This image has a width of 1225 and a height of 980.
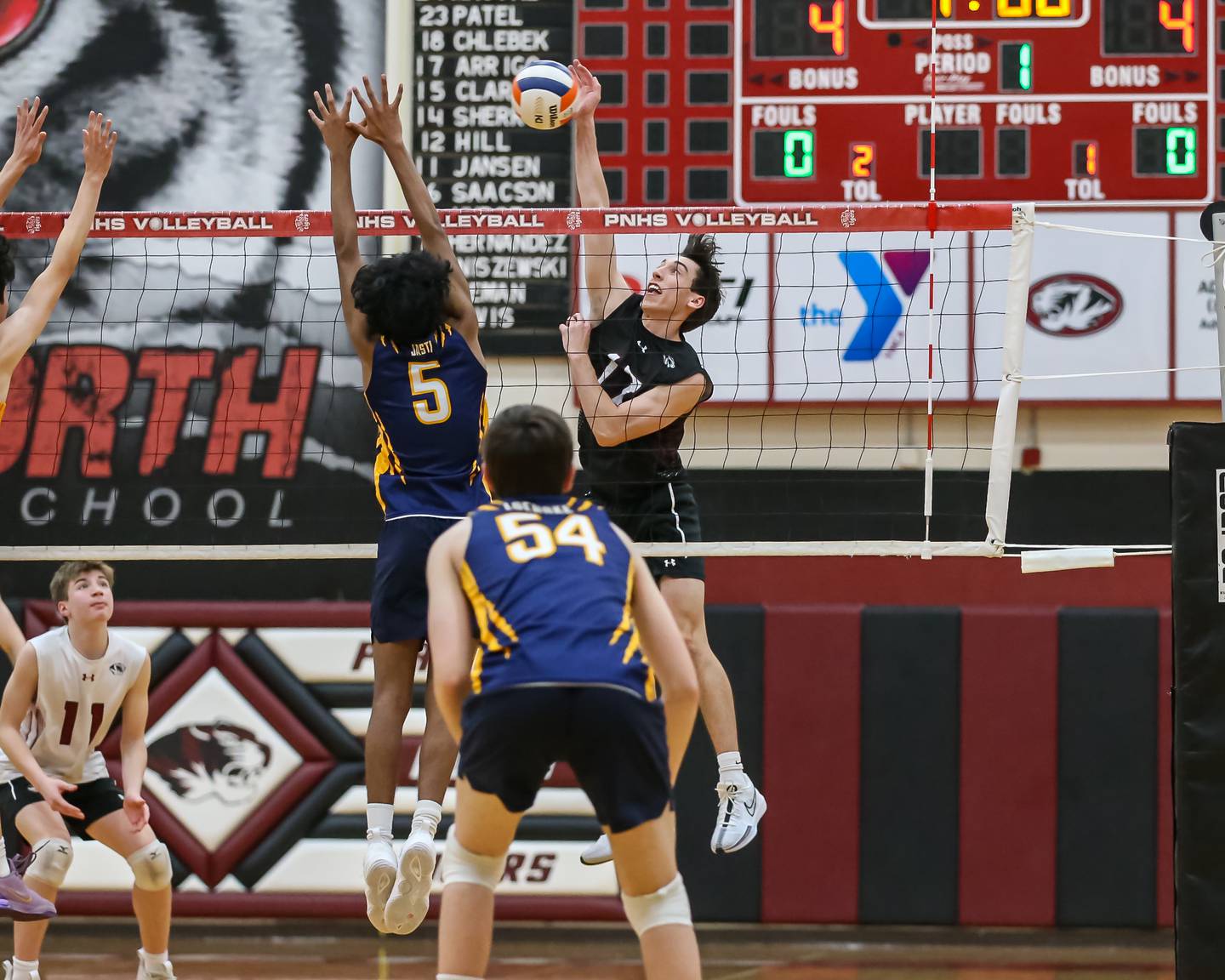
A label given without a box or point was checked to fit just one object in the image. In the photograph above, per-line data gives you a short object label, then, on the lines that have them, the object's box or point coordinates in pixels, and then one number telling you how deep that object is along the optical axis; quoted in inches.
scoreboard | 671.1
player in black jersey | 456.1
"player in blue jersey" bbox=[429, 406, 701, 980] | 295.0
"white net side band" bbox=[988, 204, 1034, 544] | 471.5
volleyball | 459.8
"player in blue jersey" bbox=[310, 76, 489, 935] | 402.6
